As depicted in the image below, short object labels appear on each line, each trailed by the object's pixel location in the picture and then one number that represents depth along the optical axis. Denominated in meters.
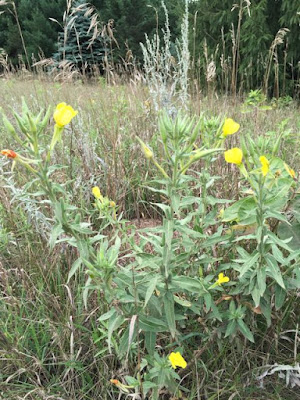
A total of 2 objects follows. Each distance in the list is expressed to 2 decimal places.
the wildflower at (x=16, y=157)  0.82
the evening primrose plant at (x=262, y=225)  0.92
